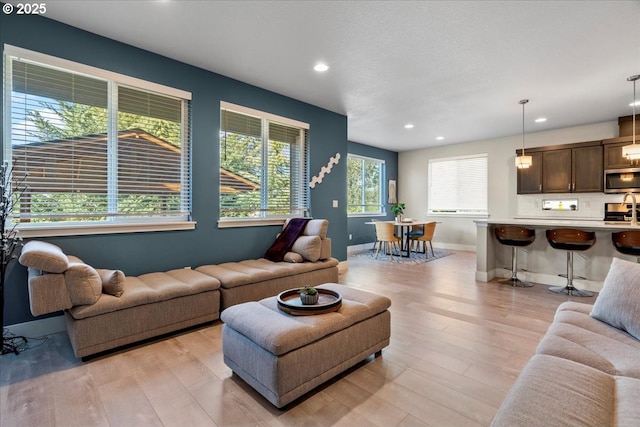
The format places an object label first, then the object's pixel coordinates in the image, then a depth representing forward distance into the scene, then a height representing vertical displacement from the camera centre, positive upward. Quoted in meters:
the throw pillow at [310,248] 3.93 -0.46
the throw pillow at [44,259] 2.08 -0.33
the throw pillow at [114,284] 2.43 -0.57
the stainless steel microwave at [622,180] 5.39 +0.57
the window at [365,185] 8.01 +0.74
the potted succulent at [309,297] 2.10 -0.58
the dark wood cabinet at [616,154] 5.36 +1.04
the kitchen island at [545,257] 4.04 -0.65
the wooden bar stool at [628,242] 3.44 -0.34
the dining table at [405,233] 6.48 -0.47
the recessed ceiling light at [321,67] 3.60 +1.73
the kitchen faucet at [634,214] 3.89 -0.03
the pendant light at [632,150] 3.88 +0.80
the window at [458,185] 7.70 +0.70
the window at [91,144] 2.68 +0.66
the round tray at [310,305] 2.01 -0.64
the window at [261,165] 4.03 +0.67
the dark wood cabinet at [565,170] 5.70 +0.83
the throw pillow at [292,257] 3.90 -0.58
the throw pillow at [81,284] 2.23 -0.54
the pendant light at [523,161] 5.06 +0.84
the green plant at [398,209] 7.33 +0.07
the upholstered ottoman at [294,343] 1.71 -0.81
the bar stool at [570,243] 3.81 -0.39
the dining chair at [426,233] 6.57 -0.45
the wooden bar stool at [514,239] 4.29 -0.38
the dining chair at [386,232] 6.38 -0.44
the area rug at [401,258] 6.32 -0.99
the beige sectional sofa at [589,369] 1.05 -0.68
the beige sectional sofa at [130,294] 2.17 -0.70
